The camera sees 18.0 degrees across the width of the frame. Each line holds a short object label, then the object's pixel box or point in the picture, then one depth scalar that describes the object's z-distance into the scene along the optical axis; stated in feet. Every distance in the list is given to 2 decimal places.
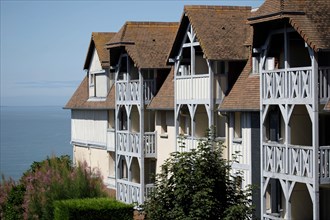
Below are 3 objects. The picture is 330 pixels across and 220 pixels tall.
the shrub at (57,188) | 147.02
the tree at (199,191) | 106.11
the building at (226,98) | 118.52
